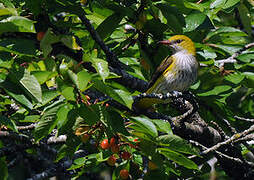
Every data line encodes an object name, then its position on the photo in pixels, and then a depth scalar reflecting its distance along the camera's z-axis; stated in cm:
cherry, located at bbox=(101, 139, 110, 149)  503
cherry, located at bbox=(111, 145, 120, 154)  484
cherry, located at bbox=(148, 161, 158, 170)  502
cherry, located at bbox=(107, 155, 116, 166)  540
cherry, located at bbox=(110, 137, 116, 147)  486
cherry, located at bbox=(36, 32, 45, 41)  494
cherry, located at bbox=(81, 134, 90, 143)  472
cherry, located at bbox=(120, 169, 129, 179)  495
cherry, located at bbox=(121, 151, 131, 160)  515
